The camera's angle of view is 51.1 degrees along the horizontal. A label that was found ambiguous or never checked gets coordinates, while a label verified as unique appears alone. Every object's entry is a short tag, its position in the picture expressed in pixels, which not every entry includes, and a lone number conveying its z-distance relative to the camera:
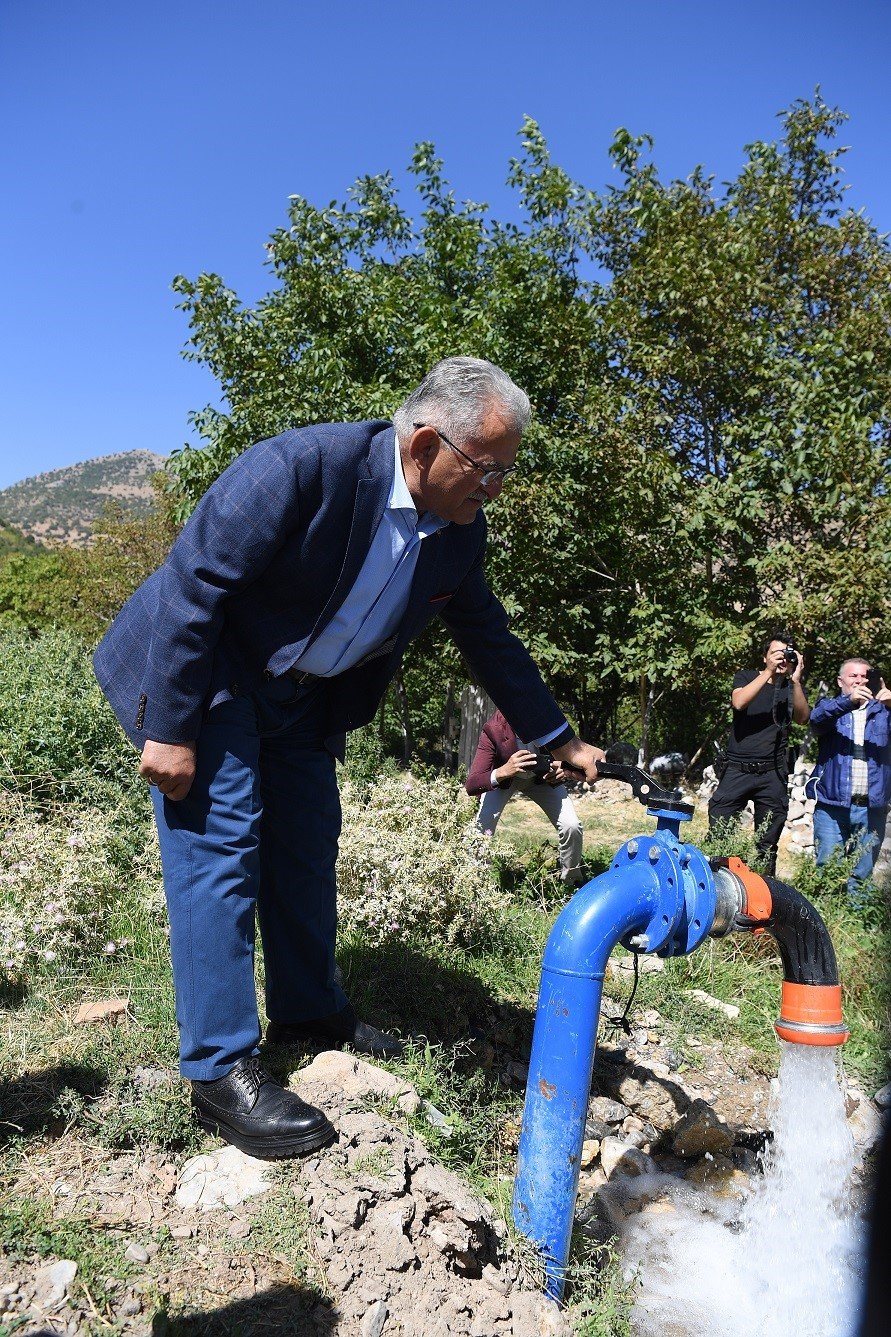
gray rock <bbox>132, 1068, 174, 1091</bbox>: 2.26
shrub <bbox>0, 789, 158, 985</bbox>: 3.10
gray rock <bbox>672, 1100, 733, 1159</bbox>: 2.87
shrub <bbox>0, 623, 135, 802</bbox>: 4.62
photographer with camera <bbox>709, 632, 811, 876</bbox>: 5.60
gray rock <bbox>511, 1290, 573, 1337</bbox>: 1.79
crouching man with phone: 4.94
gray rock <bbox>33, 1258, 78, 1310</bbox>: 1.60
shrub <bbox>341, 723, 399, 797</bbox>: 6.68
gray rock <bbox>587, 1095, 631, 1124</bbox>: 2.88
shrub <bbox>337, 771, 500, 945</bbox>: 3.56
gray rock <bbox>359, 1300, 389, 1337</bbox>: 1.65
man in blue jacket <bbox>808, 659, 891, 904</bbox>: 5.54
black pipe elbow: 2.03
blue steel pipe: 1.93
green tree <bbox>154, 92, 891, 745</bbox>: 7.52
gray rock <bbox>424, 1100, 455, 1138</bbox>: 2.25
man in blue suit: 2.03
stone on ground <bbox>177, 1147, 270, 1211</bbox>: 1.93
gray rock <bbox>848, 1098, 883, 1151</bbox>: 3.02
